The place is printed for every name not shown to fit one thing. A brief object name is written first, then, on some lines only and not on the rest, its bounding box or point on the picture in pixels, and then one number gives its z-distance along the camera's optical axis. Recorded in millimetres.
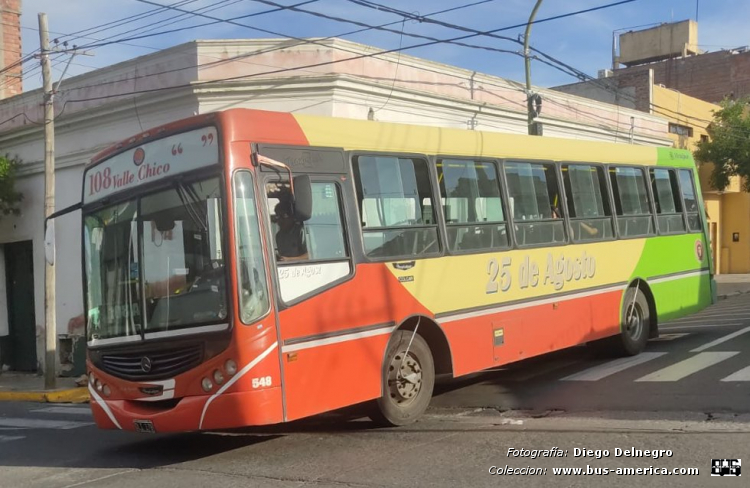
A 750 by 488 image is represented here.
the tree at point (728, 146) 32938
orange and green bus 6844
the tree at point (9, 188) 19672
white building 16500
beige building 31531
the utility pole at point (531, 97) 18047
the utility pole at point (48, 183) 15617
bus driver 7129
